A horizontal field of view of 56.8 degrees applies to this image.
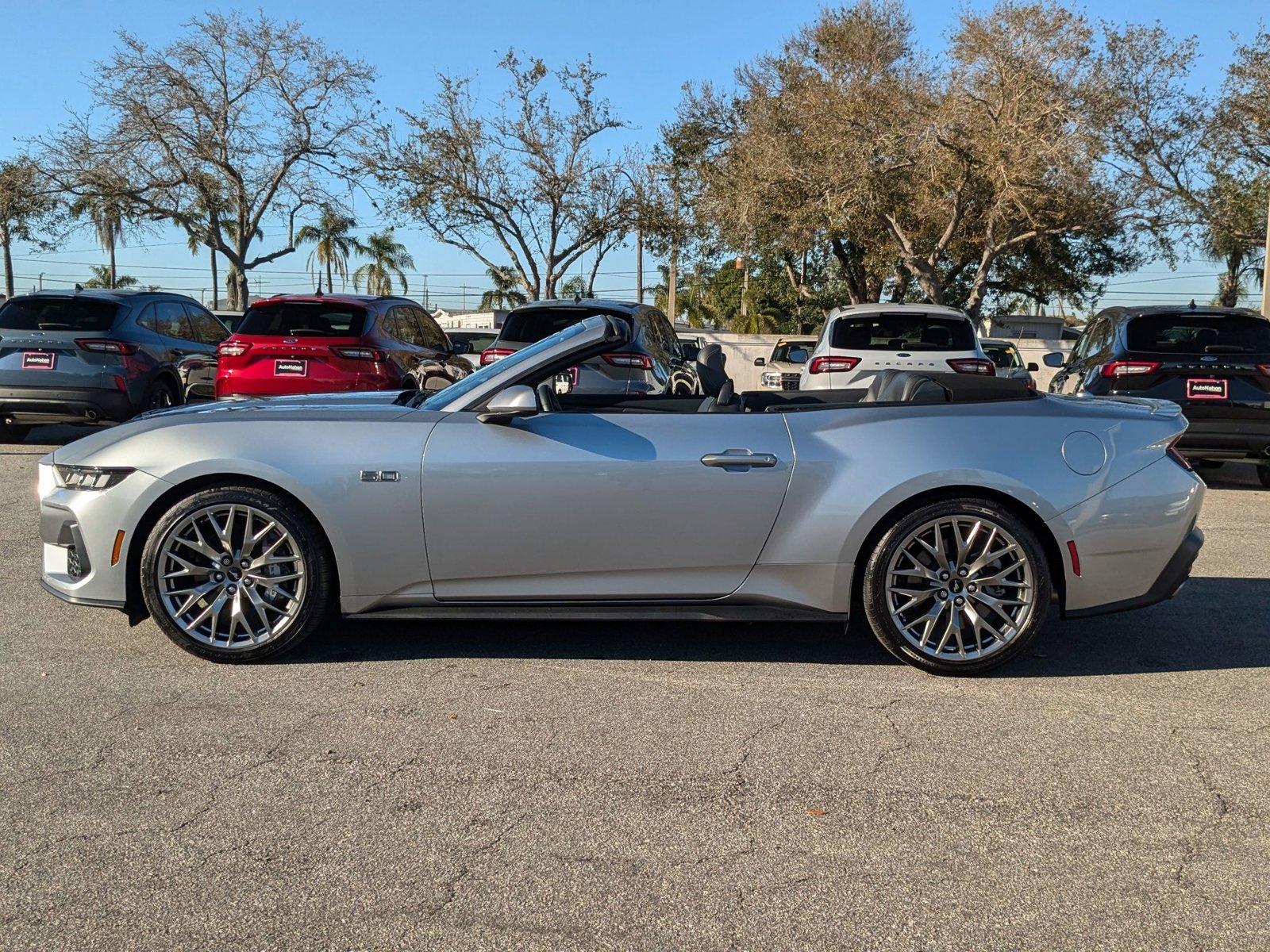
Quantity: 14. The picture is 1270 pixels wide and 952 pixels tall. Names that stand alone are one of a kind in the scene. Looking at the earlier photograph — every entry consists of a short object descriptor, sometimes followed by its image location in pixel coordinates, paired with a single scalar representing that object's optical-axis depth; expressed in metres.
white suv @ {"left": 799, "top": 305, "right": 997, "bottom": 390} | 11.74
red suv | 11.25
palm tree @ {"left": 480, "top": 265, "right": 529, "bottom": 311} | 29.30
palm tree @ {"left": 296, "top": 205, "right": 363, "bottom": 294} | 47.03
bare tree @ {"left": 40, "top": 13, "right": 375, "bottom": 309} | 26.70
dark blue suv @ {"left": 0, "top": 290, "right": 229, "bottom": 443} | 11.24
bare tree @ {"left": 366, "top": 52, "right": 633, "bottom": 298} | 26.56
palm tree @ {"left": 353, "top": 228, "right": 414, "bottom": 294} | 60.00
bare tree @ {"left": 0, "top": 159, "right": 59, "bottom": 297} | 26.97
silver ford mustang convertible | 4.73
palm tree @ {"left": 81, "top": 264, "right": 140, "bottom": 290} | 57.70
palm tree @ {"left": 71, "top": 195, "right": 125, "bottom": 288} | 27.81
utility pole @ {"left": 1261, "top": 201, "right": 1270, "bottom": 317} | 15.81
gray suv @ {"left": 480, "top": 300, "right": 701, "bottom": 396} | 10.07
